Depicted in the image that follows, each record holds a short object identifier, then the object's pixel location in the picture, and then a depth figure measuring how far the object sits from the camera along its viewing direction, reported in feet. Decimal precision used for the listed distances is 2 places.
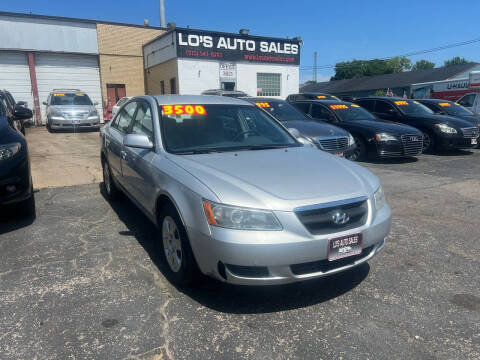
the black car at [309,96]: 55.83
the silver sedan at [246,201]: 8.02
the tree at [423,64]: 326.65
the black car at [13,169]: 12.91
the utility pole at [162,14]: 91.50
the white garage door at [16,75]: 62.69
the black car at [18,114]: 17.37
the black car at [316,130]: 23.93
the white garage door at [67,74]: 65.72
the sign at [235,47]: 63.57
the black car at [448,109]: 38.04
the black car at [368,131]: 28.17
